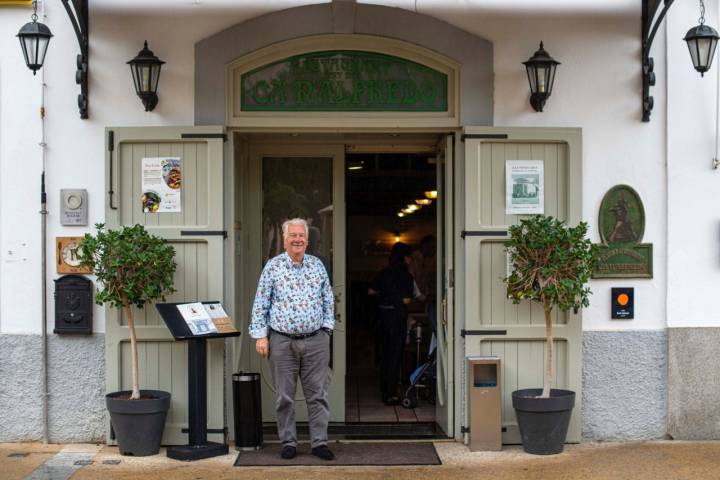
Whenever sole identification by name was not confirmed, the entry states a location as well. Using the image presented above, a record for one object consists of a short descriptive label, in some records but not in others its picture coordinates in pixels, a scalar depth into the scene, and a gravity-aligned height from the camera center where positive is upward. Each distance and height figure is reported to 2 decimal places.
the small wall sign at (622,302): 7.84 -0.56
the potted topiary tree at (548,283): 7.22 -0.38
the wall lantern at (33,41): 7.08 +1.39
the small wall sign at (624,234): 7.86 -0.02
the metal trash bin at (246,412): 7.62 -1.41
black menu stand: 7.32 -1.25
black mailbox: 7.70 -0.58
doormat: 7.28 -1.72
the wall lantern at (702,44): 7.33 +1.42
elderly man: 7.18 -0.72
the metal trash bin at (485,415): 7.63 -1.43
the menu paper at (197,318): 7.30 -0.66
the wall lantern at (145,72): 7.51 +1.23
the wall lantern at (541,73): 7.57 +1.24
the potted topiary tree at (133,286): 7.16 -0.40
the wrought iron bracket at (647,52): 7.75 +1.44
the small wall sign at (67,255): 7.72 -0.19
